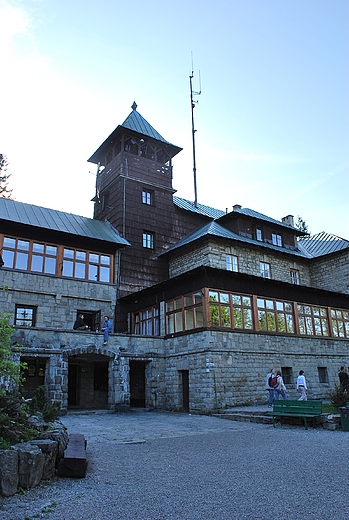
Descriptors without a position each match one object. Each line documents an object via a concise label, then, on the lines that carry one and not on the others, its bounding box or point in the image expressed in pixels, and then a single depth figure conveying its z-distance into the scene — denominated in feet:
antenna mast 107.92
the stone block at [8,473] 17.24
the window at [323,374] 69.41
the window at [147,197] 87.04
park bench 39.04
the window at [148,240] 83.74
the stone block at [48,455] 19.81
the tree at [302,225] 160.72
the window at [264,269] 80.59
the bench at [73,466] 20.53
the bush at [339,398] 44.65
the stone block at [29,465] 18.21
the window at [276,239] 88.41
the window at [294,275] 87.10
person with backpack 51.79
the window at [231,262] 75.45
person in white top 50.52
